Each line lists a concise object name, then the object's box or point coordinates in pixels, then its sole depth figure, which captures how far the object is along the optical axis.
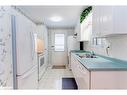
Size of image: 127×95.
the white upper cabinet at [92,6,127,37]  1.07
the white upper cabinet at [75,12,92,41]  2.18
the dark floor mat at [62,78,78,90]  2.32
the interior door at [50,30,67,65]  4.73
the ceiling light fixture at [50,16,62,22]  2.98
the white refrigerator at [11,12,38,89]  1.11
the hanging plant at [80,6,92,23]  2.25
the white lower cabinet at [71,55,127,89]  1.08
